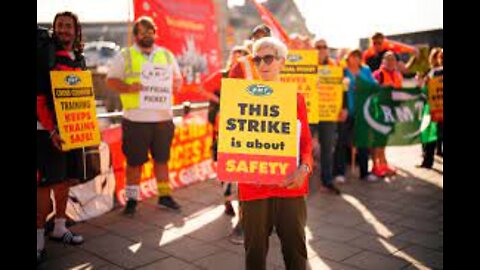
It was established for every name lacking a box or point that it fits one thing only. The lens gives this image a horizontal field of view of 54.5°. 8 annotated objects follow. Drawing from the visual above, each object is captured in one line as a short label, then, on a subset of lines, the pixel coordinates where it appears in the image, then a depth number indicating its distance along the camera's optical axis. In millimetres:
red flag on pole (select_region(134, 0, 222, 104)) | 7457
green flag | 7547
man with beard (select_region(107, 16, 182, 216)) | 5344
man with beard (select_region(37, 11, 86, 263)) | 4242
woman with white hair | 3031
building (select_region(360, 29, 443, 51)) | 18075
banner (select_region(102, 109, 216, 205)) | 5902
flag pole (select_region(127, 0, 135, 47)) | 6768
